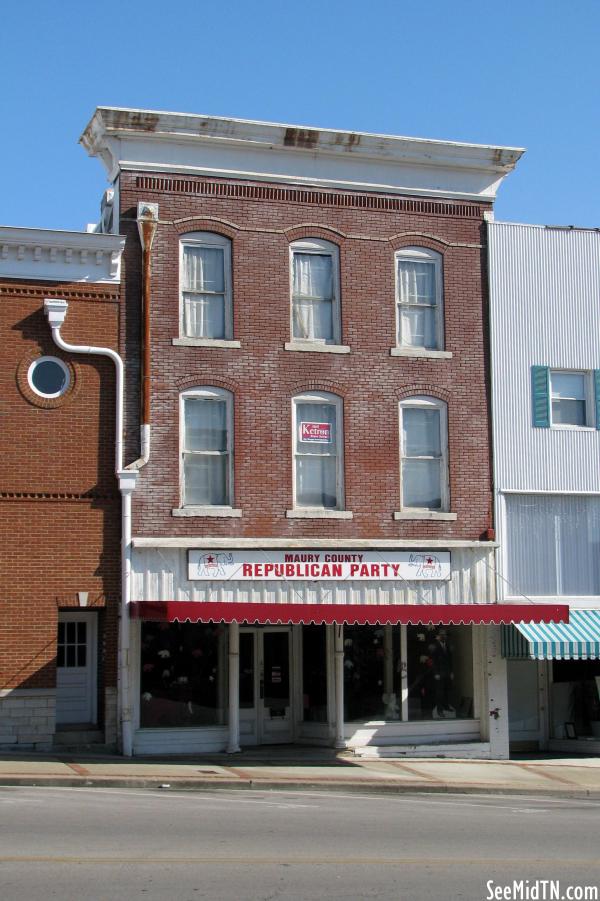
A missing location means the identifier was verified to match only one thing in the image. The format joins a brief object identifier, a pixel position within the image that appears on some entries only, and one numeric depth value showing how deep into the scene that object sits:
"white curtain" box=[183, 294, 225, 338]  21.33
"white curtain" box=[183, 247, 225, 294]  21.41
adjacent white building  22.89
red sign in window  21.73
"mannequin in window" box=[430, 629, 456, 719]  22.53
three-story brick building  20.72
